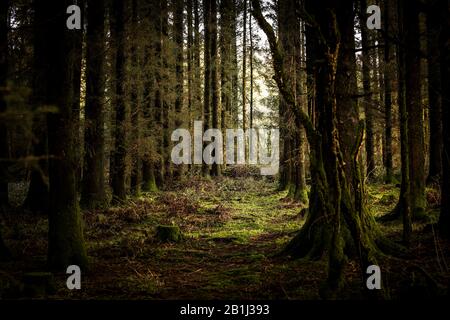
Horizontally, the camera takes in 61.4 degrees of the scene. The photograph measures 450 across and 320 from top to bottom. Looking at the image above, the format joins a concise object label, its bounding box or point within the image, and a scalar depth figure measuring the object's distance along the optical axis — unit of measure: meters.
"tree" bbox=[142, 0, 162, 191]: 16.11
